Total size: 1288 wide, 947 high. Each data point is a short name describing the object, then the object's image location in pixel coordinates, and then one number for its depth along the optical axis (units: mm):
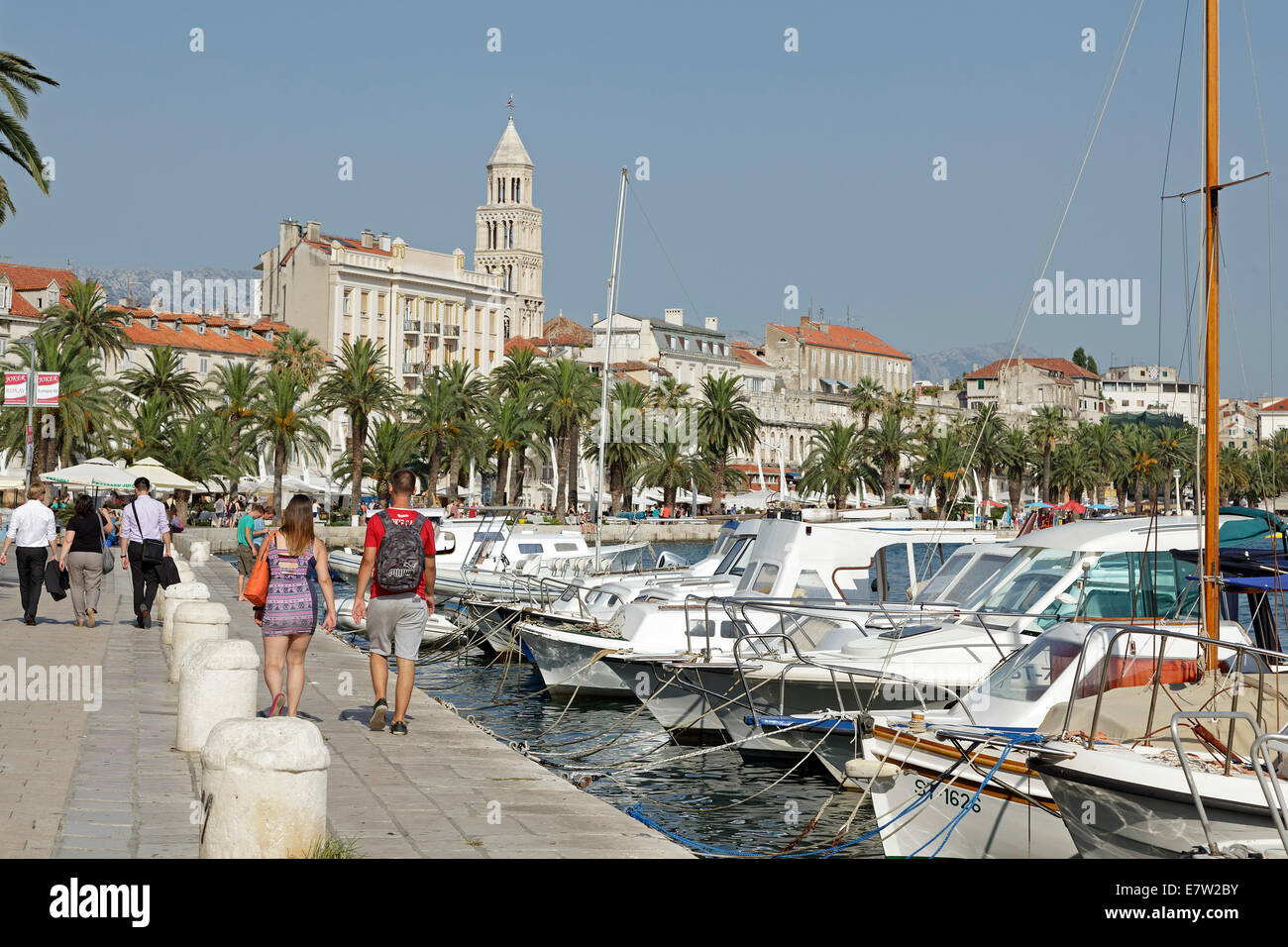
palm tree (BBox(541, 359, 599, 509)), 80438
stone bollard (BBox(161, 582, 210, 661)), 15383
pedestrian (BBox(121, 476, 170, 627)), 20516
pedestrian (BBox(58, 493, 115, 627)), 19672
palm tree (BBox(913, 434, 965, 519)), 98625
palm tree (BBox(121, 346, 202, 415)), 77000
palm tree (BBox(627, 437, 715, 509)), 92125
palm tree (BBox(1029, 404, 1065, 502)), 116125
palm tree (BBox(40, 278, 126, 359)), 70312
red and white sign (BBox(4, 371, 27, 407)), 44503
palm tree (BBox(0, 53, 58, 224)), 26984
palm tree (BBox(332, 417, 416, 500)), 82500
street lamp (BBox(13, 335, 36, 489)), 42591
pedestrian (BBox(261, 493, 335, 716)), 11094
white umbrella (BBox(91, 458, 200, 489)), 44312
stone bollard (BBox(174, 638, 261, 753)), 10555
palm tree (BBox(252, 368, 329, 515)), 75688
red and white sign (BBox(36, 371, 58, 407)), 41000
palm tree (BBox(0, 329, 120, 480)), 61062
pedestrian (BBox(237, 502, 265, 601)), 26688
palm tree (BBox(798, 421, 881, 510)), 95562
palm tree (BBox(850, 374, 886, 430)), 114188
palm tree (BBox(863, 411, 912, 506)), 96438
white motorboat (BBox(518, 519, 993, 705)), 21359
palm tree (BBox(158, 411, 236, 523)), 69812
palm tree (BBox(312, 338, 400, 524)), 77250
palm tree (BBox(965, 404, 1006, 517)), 104562
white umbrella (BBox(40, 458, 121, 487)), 37875
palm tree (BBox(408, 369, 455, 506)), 81000
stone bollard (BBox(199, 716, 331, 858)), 6617
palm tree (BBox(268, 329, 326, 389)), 94250
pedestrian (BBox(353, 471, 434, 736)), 11508
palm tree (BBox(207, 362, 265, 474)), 76125
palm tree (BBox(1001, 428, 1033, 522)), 112125
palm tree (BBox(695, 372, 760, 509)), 91438
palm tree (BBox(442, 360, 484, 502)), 81188
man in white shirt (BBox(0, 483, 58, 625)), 19625
